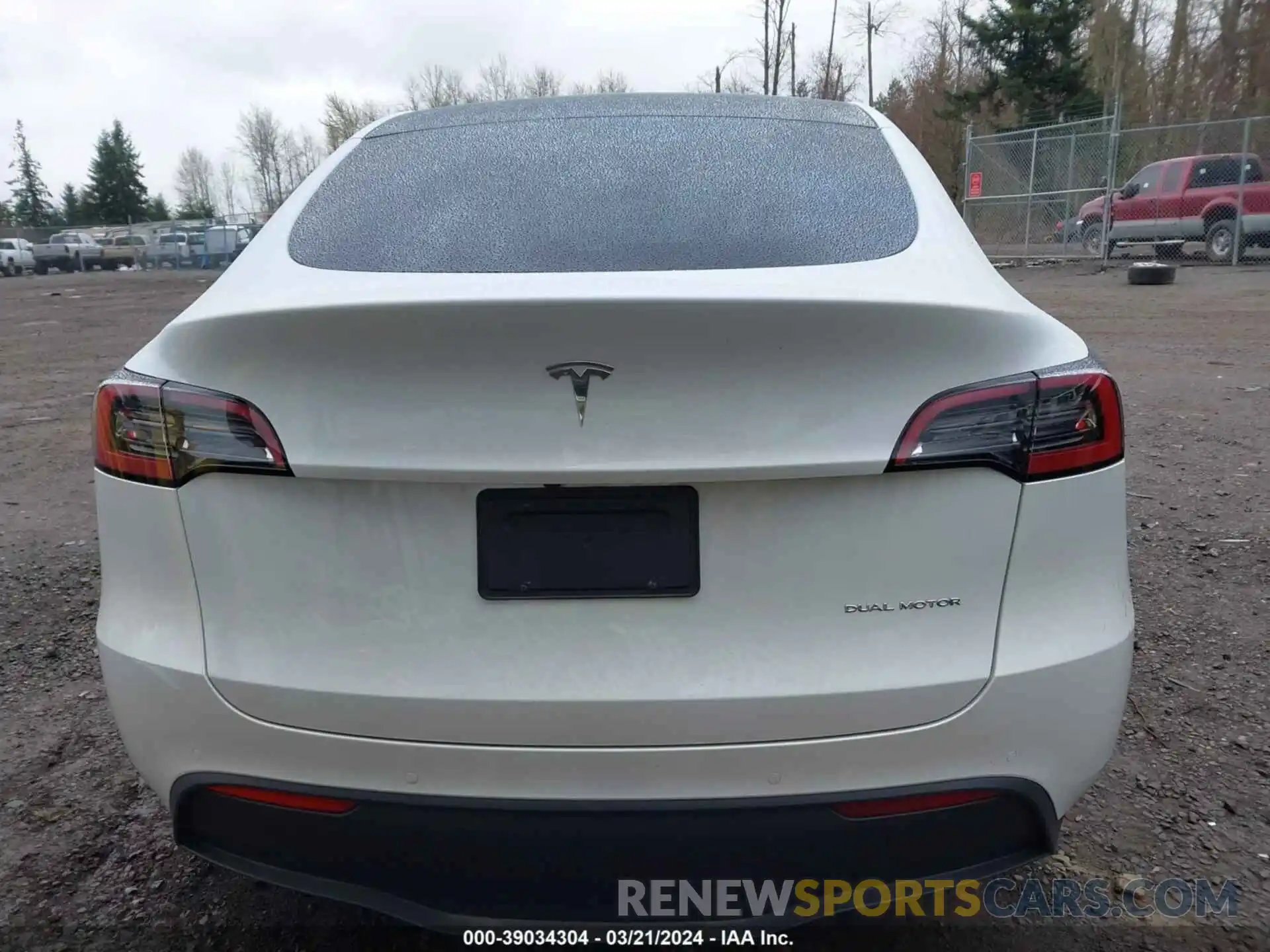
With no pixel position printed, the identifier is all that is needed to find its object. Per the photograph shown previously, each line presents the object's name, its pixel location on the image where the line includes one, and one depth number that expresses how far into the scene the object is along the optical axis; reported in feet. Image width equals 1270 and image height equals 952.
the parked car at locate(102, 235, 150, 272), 164.86
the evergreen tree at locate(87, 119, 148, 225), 268.00
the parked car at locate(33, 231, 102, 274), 165.58
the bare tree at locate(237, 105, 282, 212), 294.46
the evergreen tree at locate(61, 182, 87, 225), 277.62
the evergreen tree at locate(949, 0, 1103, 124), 126.21
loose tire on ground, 55.57
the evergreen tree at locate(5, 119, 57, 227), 285.23
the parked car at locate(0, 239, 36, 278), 157.07
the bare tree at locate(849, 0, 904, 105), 147.54
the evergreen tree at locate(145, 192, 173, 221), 277.44
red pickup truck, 61.00
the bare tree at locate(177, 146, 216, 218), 333.25
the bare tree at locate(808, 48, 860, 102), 135.52
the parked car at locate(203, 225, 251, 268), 140.77
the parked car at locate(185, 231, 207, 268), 149.48
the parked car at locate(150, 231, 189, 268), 152.87
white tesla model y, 5.34
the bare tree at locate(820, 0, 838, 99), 134.92
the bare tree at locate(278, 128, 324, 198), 292.40
